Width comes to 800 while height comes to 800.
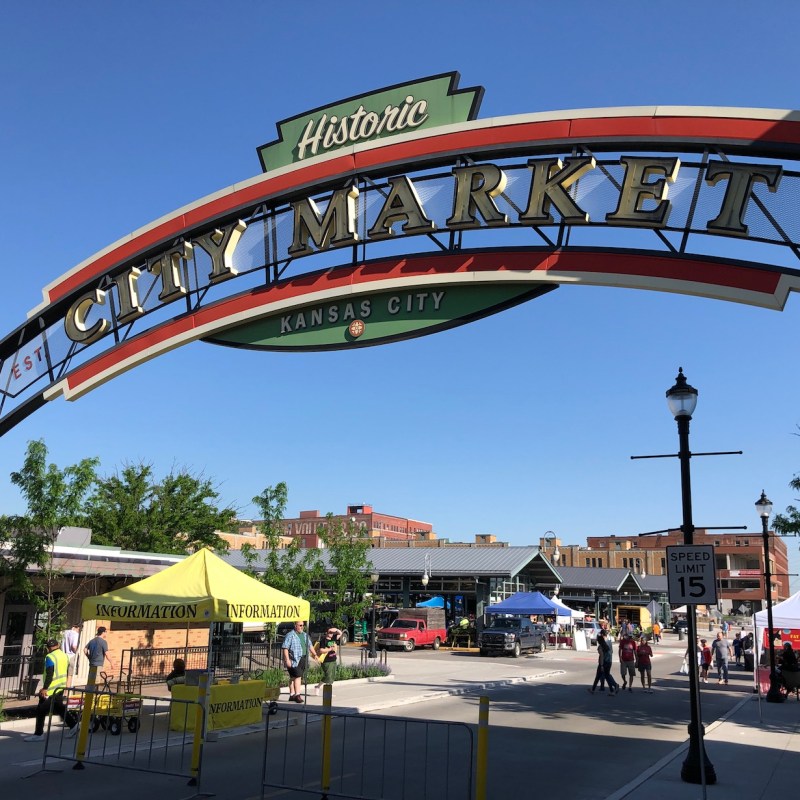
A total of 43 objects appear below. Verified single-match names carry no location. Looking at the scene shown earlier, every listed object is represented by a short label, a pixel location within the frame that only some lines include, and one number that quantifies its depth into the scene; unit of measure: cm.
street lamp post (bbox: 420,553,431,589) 4599
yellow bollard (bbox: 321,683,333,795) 895
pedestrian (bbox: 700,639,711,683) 2844
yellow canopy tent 1326
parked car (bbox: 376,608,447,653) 3925
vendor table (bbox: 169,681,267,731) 1279
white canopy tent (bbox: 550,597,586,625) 4212
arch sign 832
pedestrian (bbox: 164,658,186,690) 1519
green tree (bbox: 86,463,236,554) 3816
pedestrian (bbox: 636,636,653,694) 2288
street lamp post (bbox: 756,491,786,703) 1980
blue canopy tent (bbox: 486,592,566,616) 3997
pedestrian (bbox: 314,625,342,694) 1884
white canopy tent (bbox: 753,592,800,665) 2134
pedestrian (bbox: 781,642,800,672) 2025
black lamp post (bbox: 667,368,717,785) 988
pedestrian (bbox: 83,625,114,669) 1469
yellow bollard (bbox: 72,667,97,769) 1068
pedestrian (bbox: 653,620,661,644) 5688
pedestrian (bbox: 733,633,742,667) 3603
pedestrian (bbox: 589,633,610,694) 2200
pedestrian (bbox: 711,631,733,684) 2611
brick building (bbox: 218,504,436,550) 13208
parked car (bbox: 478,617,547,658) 3659
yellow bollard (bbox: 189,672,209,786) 963
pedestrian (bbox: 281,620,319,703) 1656
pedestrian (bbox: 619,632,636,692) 2230
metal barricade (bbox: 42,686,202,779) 1087
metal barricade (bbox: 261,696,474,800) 947
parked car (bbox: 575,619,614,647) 5025
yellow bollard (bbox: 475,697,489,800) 772
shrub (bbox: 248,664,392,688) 2028
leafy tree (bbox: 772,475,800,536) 1980
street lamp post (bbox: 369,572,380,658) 2807
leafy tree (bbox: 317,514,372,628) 2565
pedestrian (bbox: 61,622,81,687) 1571
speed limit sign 947
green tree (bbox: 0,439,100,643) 1620
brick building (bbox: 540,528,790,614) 11050
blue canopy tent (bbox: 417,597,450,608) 4769
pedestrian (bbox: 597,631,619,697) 2180
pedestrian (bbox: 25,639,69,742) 1279
